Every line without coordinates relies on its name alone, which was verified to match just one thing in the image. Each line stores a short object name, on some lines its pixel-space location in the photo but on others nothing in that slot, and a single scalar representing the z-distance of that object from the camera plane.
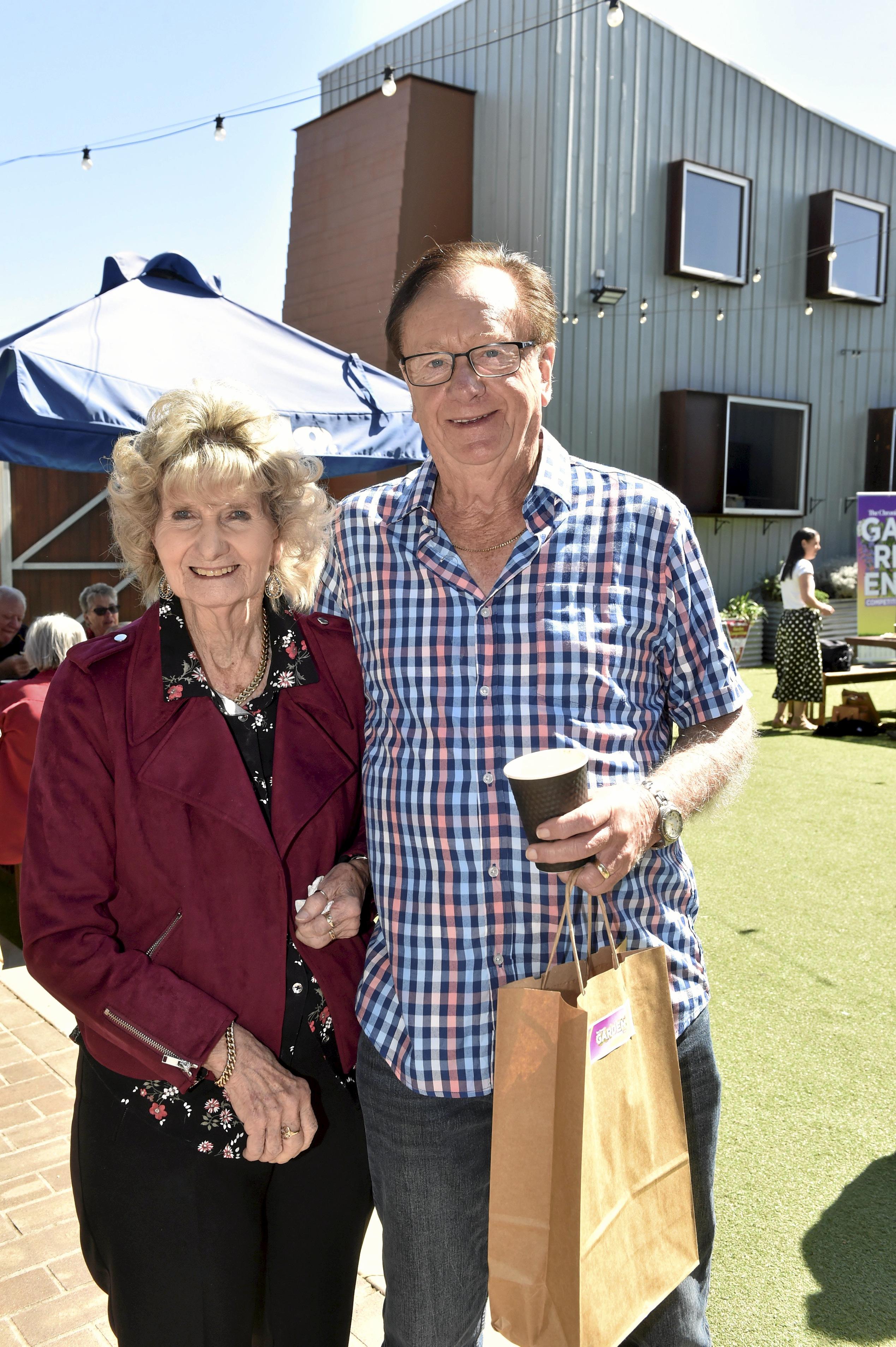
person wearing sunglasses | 6.17
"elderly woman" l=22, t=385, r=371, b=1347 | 1.60
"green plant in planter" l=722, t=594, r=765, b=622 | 13.82
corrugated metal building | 12.21
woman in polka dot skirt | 9.52
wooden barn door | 9.52
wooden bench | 9.68
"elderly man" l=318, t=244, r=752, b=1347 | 1.63
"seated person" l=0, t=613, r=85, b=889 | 4.17
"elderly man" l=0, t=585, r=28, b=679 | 6.25
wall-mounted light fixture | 12.52
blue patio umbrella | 3.63
